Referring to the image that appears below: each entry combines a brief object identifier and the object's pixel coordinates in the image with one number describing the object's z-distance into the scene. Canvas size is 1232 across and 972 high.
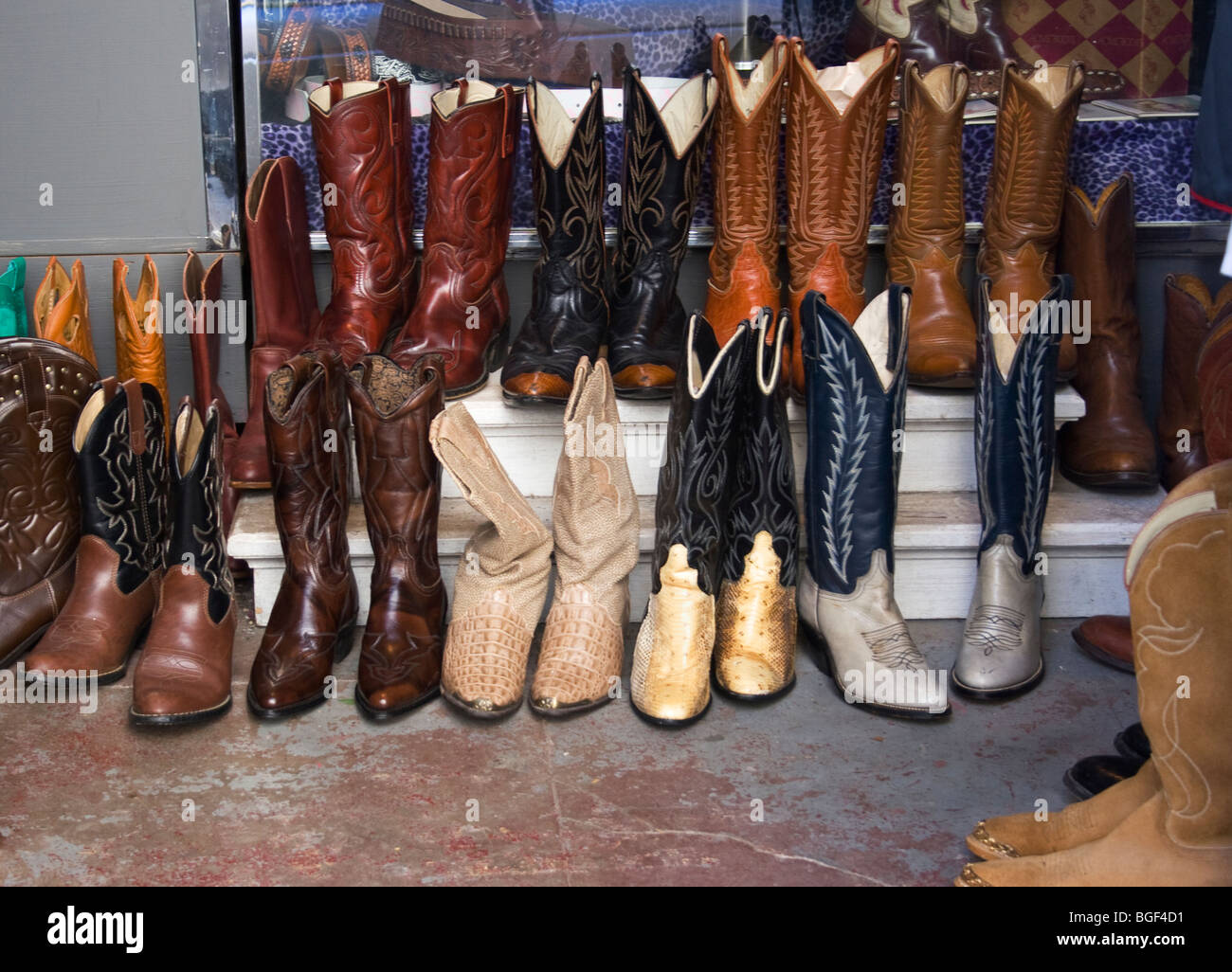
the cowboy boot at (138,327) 2.77
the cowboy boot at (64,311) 2.70
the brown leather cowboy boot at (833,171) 2.64
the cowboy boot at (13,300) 2.76
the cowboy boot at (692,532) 2.19
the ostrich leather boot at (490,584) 2.21
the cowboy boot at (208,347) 2.79
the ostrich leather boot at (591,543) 2.30
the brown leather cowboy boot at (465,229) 2.66
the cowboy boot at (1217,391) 1.54
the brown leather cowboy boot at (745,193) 2.70
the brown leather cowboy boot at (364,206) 2.65
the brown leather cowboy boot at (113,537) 2.30
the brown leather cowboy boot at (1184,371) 2.71
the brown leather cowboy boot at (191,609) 2.19
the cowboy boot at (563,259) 2.65
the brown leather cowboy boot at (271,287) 2.72
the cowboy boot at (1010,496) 2.30
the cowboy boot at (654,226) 2.67
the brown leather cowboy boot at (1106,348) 2.78
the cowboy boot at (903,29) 3.14
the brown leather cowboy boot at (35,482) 2.38
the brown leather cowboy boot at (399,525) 2.22
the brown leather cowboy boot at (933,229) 2.70
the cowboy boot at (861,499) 2.26
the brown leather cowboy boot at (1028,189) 2.65
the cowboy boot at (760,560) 2.29
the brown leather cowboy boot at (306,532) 2.22
